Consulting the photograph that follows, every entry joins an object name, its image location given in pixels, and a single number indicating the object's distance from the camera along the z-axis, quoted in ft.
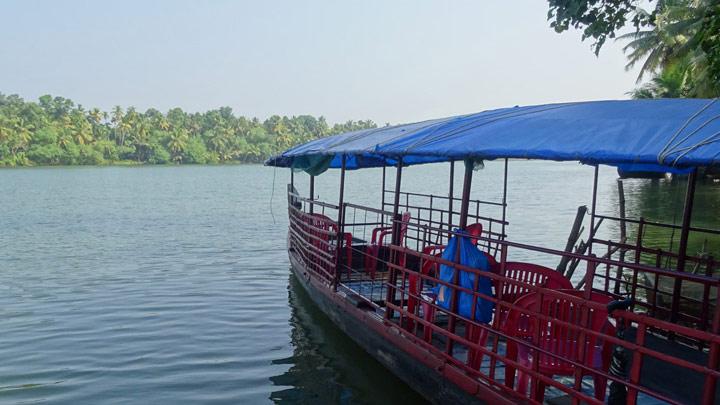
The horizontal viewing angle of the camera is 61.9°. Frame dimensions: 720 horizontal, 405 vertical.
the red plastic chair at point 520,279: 15.30
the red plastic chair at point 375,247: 28.53
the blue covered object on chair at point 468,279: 14.94
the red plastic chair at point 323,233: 25.53
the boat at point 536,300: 11.55
